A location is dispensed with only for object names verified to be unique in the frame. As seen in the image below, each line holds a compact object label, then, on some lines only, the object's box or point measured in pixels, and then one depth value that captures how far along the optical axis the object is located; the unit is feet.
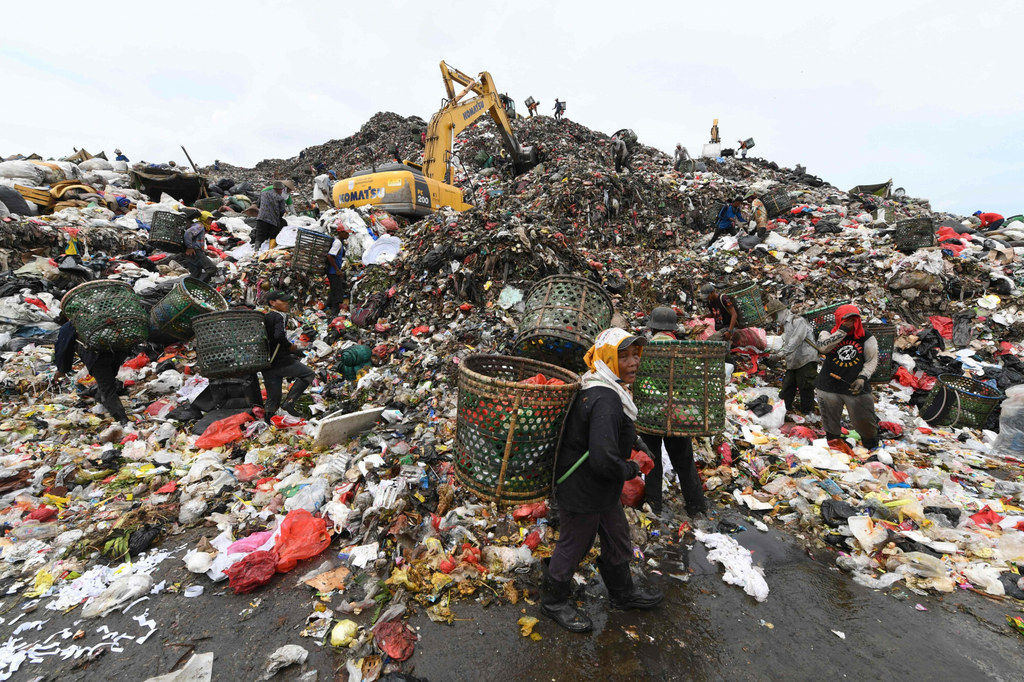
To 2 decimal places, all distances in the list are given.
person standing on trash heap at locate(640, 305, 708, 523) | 10.50
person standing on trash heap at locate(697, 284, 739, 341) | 19.34
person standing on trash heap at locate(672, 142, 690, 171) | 51.26
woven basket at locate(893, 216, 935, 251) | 23.90
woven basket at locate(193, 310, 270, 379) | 13.82
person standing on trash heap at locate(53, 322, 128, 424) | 14.61
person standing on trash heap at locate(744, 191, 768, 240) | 29.81
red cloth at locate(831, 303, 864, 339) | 12.91
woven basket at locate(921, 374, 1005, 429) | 14.73
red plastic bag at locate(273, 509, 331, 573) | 8.55
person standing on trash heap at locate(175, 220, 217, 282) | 23.30
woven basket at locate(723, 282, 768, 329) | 20.16
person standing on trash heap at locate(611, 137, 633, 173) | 49.06
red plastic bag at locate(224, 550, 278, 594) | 8.03
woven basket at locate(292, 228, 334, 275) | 22.18
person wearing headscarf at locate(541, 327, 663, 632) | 6.55
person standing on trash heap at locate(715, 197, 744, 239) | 31.45
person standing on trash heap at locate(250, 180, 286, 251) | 25.14
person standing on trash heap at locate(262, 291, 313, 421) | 14.83
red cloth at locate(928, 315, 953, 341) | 20.54
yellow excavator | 28.45
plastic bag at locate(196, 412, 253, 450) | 13.48
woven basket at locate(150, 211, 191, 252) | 24.57
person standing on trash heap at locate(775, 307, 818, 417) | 15.26
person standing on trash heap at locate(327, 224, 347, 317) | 22.50
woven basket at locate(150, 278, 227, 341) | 16.38
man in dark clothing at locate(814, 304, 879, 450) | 12.98
